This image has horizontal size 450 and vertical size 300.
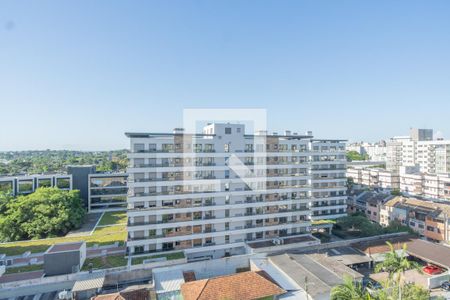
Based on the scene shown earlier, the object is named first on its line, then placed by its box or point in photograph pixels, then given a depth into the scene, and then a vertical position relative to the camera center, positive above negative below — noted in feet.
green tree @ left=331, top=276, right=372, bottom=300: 66.28 -35.92
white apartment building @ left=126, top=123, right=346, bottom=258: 111.65 -18.66
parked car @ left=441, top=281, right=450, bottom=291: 92.99 -47.51
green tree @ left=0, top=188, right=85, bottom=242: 142.31 -36.95
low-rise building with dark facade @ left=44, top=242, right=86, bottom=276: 97.60 -40.68
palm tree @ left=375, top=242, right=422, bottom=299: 73.38 -31.94
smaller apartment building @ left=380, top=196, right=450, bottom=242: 138.35 -37.86
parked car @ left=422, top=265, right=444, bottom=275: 102.72 -46.50
